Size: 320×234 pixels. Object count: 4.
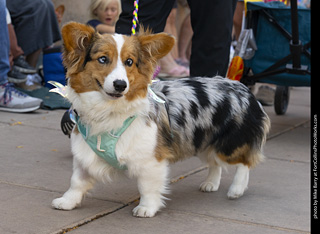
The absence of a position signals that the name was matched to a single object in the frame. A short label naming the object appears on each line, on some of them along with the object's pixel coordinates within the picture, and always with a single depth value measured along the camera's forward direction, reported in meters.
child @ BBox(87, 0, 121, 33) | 8.10
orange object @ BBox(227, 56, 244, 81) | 6.27
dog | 3.41
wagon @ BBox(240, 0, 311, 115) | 5.78
